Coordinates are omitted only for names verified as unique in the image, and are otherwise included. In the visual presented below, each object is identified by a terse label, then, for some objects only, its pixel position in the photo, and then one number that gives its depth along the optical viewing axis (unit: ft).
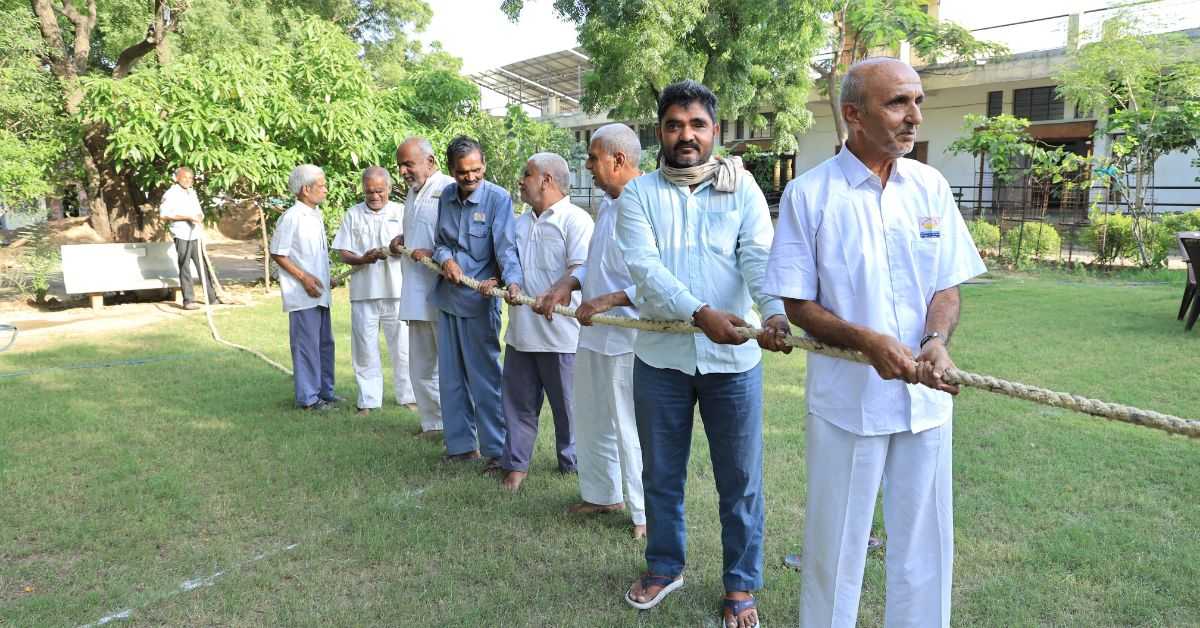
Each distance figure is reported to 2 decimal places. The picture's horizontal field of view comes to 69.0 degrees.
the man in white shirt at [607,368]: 12.50
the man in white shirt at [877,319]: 7.88
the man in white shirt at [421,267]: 17.54
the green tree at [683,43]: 48.49
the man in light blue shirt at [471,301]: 15.92
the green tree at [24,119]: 34.35
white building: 62.23
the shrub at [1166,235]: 45.06
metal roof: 100.69
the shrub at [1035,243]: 49.44
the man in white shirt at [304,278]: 20.70
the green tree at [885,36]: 59.72
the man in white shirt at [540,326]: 14.96
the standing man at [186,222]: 36.11
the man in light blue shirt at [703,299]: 9.99
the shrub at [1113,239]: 46.83
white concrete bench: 36.32
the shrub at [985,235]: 51.31
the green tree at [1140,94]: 46.26
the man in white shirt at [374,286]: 20.30
